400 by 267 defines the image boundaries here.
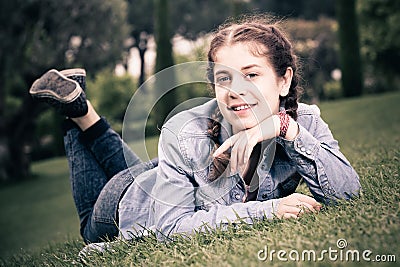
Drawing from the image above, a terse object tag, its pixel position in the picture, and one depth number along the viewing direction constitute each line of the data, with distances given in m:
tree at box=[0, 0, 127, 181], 12.38
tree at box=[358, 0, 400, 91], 15.15
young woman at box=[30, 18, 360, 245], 2.16
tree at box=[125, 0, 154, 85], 30.38
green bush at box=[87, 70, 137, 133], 21.31
